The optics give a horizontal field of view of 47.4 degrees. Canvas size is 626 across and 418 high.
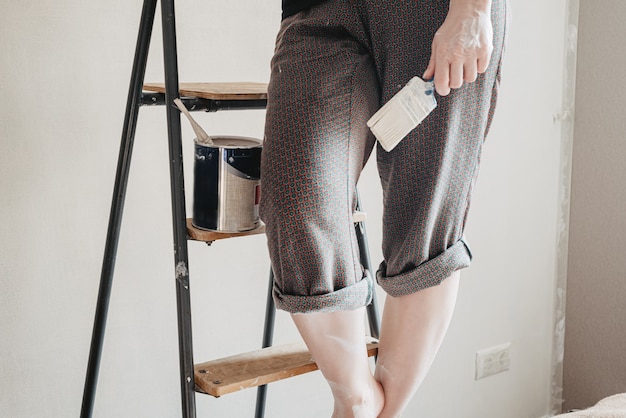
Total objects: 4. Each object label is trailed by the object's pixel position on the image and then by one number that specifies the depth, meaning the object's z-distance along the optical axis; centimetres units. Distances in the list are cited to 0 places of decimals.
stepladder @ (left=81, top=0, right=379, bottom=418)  93
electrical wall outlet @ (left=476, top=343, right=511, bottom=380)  190
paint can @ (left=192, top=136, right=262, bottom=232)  96
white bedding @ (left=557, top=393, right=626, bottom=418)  73
